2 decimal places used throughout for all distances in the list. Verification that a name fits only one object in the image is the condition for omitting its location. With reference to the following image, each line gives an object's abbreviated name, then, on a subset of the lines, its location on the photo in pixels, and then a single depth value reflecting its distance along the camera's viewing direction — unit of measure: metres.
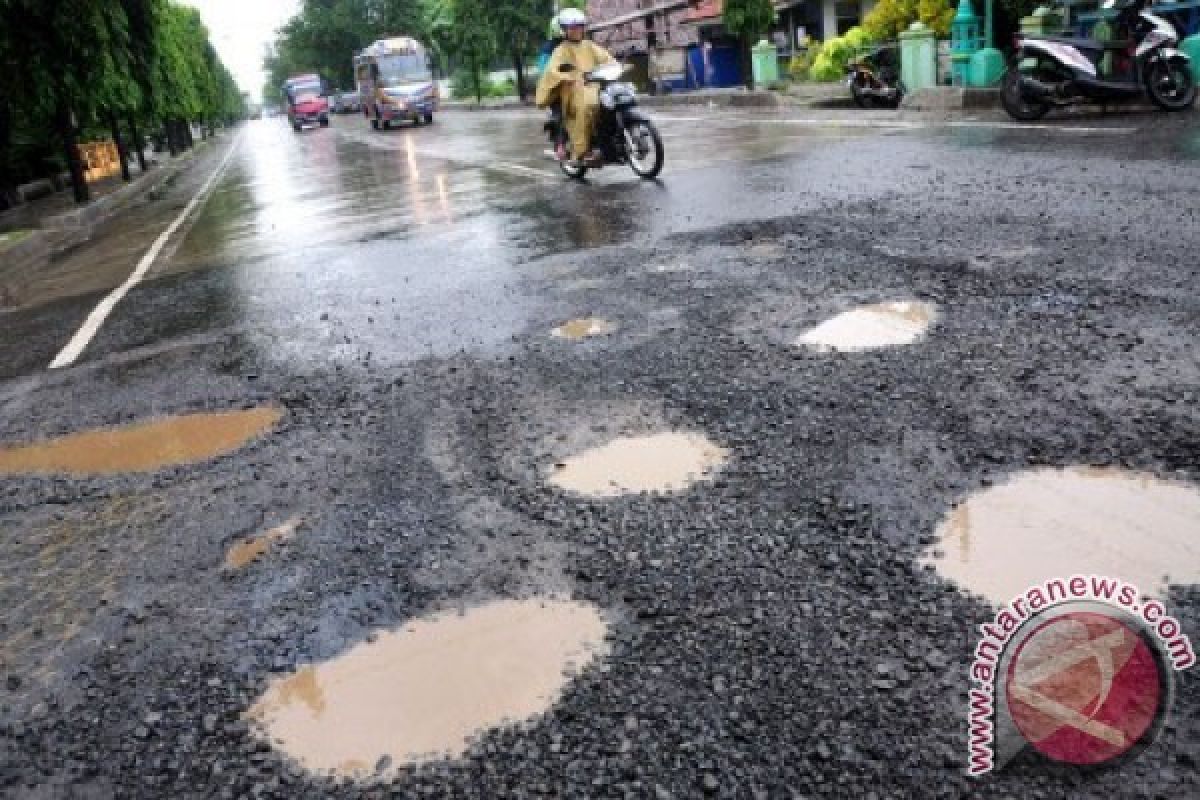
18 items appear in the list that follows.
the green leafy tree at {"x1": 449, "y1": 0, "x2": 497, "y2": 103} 43.78
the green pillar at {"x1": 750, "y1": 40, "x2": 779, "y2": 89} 25.12
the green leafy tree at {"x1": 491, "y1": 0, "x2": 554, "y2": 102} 42.19
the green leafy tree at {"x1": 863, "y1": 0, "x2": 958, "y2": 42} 20.02
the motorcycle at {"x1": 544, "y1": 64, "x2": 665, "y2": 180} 9.92
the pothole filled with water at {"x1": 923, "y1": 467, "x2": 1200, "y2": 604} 2.23
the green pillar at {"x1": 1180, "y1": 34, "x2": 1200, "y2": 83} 11.29
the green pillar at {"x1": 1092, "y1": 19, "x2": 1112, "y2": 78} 11.42
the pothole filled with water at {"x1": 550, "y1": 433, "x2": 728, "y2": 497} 2.98
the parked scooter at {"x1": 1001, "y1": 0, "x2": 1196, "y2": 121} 10.63
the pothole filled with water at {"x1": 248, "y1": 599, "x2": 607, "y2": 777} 1.96
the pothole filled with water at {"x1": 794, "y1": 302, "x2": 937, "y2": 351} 4.00
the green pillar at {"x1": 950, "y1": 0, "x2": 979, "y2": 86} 14.95
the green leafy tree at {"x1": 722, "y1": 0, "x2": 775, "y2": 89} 25.19
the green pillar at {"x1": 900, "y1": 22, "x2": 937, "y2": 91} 16.41
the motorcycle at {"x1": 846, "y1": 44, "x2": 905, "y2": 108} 17.56
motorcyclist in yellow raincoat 10.02
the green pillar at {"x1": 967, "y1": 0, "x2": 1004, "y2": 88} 14.41
